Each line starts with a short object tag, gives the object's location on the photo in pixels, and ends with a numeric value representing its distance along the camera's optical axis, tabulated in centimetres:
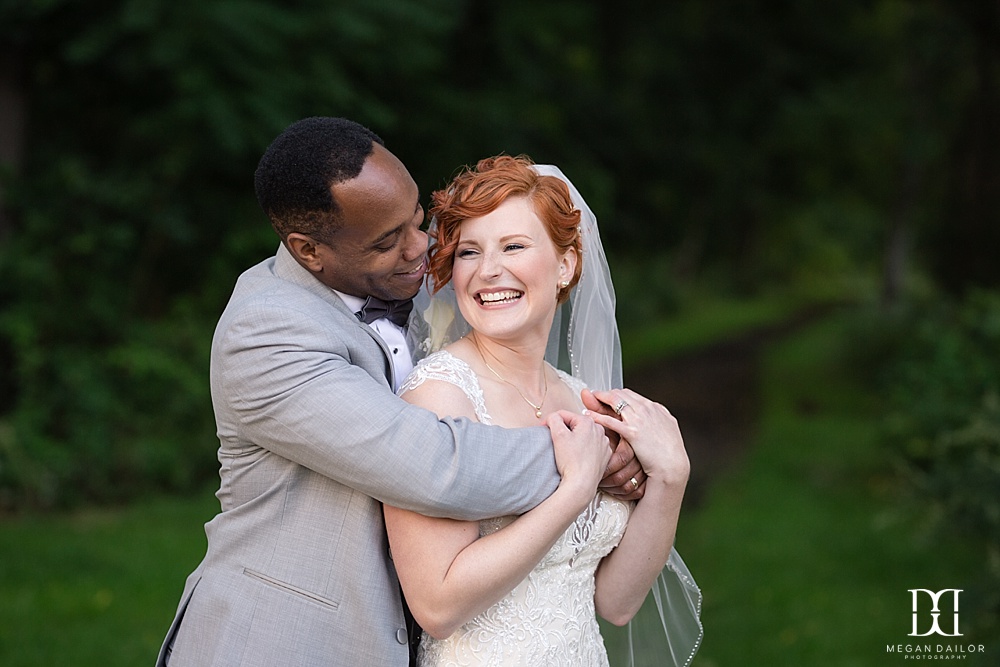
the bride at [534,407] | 261
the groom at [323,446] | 219
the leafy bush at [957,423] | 597
